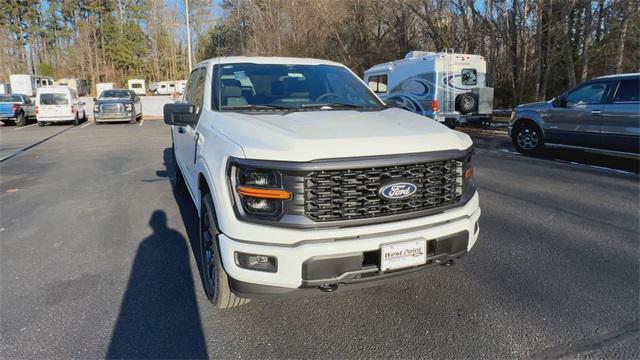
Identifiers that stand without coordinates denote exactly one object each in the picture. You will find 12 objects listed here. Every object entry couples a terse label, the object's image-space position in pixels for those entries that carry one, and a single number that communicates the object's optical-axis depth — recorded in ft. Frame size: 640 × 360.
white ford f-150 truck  8.10
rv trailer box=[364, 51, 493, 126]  47.03
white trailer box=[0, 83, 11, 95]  122.11
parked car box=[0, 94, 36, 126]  64.75
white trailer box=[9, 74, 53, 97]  125.70
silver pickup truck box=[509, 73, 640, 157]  26.13
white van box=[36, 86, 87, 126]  63.21
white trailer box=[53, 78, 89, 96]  152.22
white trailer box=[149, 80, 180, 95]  184.79
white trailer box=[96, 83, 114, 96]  152.25
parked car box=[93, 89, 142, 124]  66.54
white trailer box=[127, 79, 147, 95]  180.77
